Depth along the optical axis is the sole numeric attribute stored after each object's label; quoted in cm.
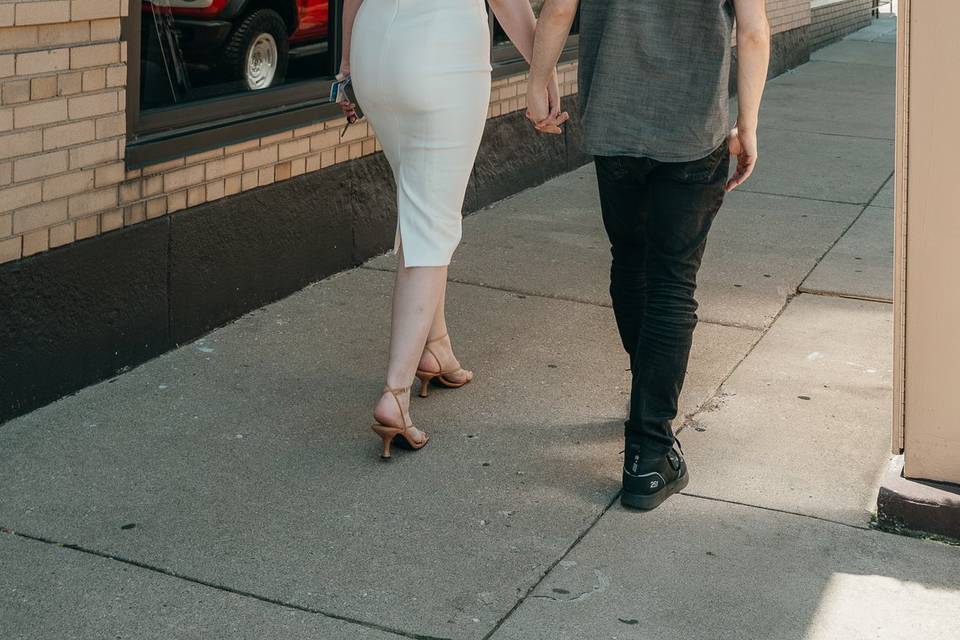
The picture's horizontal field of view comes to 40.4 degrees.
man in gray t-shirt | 346
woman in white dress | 374
